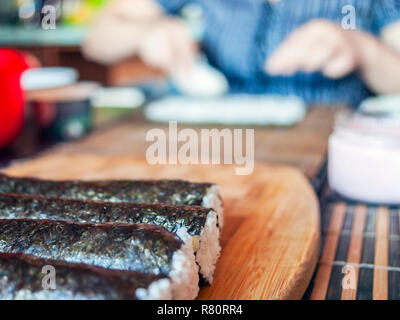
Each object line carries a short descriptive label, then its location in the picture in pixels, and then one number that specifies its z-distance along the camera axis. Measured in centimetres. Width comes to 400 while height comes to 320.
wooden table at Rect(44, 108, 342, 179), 59
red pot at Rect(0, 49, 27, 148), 59
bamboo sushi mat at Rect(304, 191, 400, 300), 38
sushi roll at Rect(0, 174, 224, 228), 42
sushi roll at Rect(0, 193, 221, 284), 38
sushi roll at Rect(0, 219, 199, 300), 35
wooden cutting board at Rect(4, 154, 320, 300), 38
